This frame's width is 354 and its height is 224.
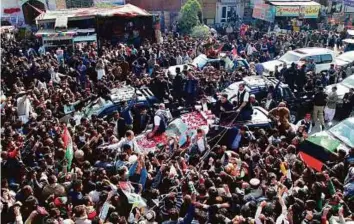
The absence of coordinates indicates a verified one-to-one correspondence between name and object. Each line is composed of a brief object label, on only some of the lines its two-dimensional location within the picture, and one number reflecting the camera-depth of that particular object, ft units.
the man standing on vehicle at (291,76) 50.60
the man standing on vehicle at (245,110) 37.29
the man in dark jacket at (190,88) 47.09
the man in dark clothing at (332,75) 54.80
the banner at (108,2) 99.14
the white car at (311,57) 60.03
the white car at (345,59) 61.27
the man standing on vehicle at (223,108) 37.68
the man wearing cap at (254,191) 25.70
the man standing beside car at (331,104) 45.69
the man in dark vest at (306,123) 38.81
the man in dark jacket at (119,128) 36.96
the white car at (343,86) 49.85
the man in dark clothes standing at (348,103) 45.98
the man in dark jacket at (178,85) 47.57
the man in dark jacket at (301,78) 50.14
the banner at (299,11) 96.60
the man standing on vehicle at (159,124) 36.73
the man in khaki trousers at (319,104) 44.88
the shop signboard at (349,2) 98.10
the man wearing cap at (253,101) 38.04
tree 92.89
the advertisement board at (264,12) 96.99
